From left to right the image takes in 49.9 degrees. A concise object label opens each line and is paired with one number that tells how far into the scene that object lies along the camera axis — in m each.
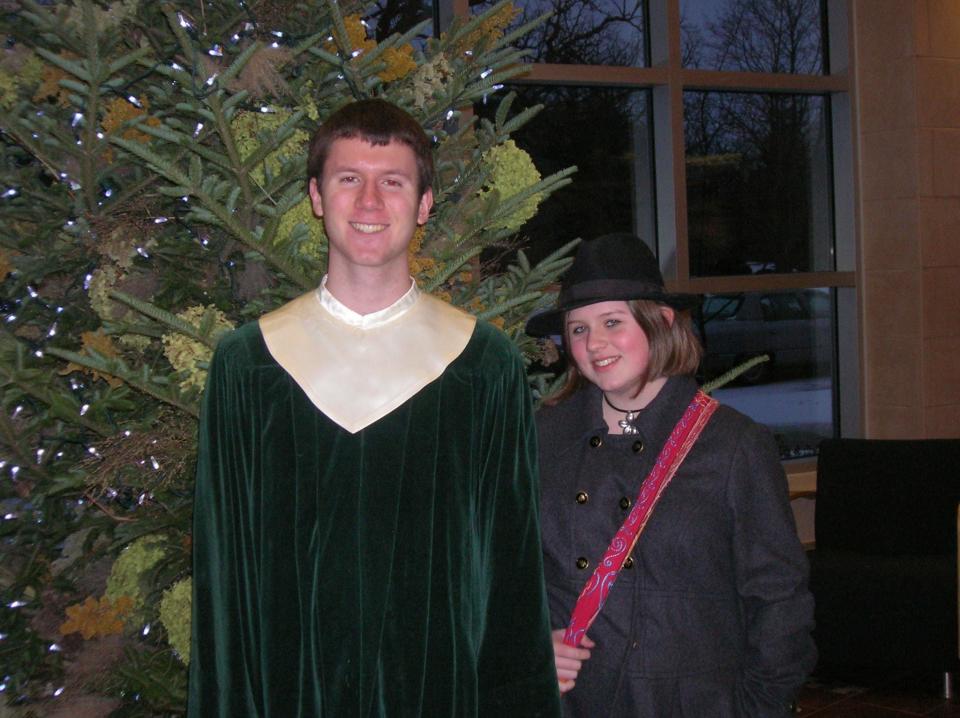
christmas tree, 1.85
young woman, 1.70
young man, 1.52
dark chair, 4.20
